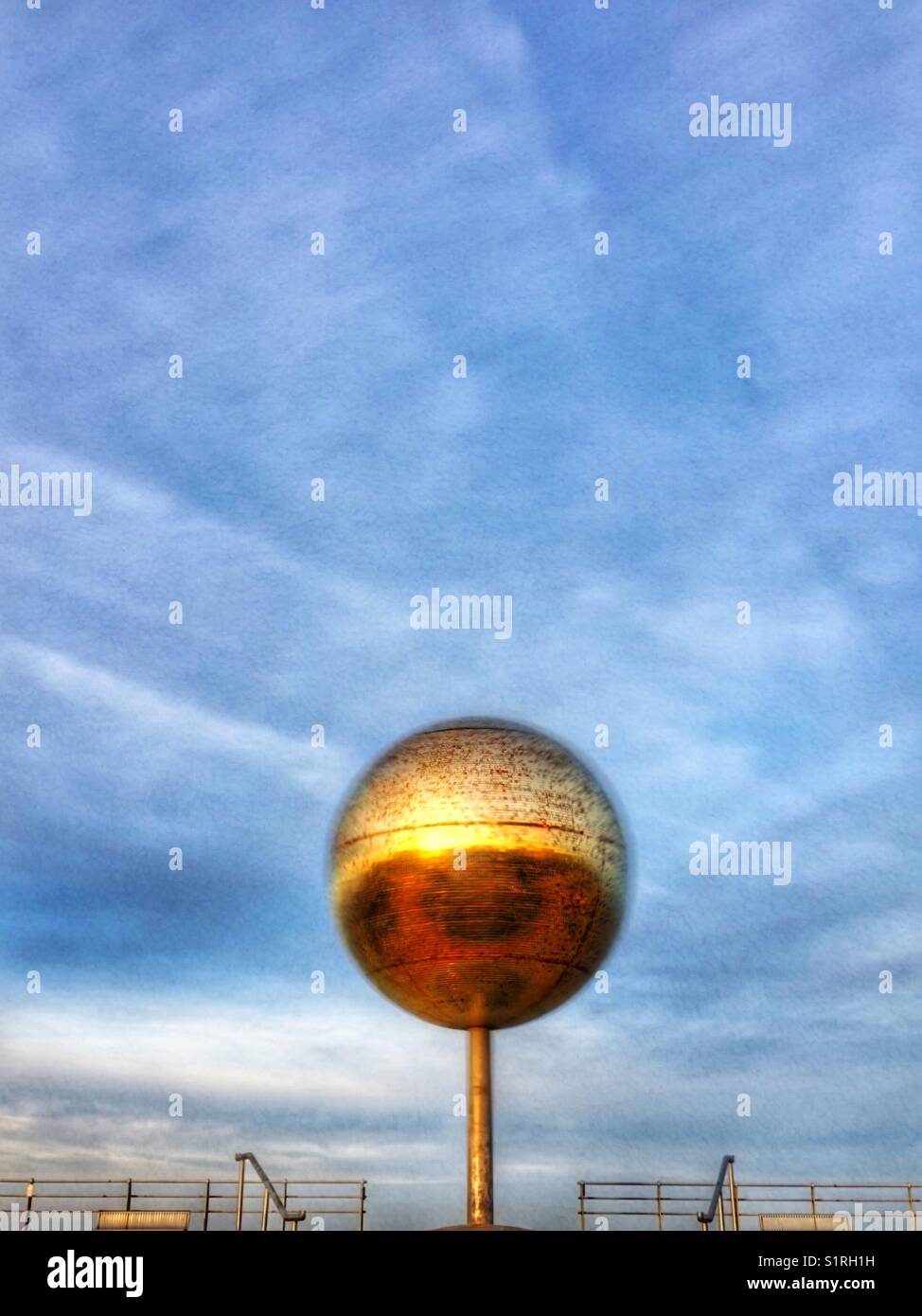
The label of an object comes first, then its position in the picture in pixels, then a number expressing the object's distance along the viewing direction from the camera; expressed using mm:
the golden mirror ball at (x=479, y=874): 19375
